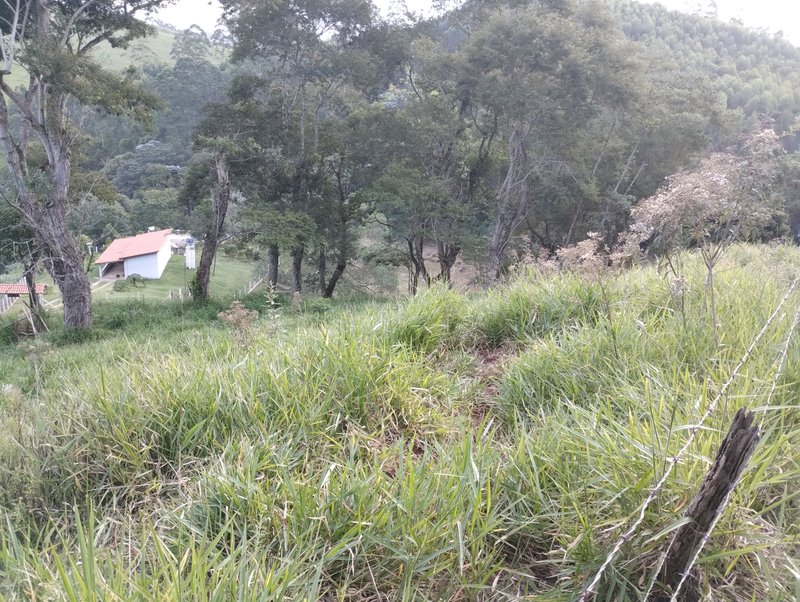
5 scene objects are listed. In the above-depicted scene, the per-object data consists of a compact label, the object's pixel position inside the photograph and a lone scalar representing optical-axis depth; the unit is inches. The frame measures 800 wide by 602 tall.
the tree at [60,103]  387.9
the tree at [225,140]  528.4
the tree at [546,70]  515.5
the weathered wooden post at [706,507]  44.7
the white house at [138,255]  1336.1
